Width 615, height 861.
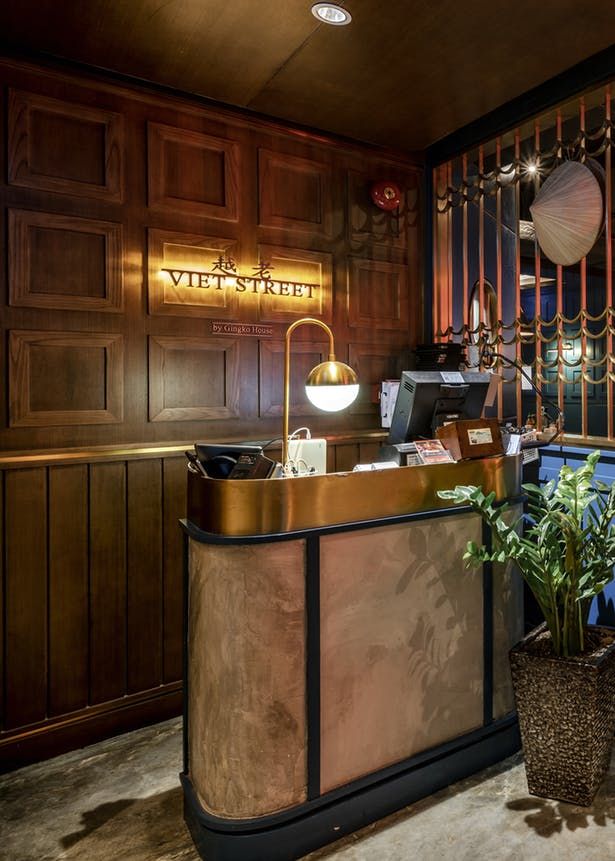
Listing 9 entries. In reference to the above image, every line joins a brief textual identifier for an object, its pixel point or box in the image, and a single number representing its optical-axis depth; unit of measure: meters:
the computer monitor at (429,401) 2.66
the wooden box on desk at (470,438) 2.25
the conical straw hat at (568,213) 3.02
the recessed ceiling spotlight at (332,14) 2.31
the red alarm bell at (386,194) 3.56
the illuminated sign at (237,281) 3.00
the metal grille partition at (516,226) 2.99
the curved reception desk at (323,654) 1.83
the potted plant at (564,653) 2.09
